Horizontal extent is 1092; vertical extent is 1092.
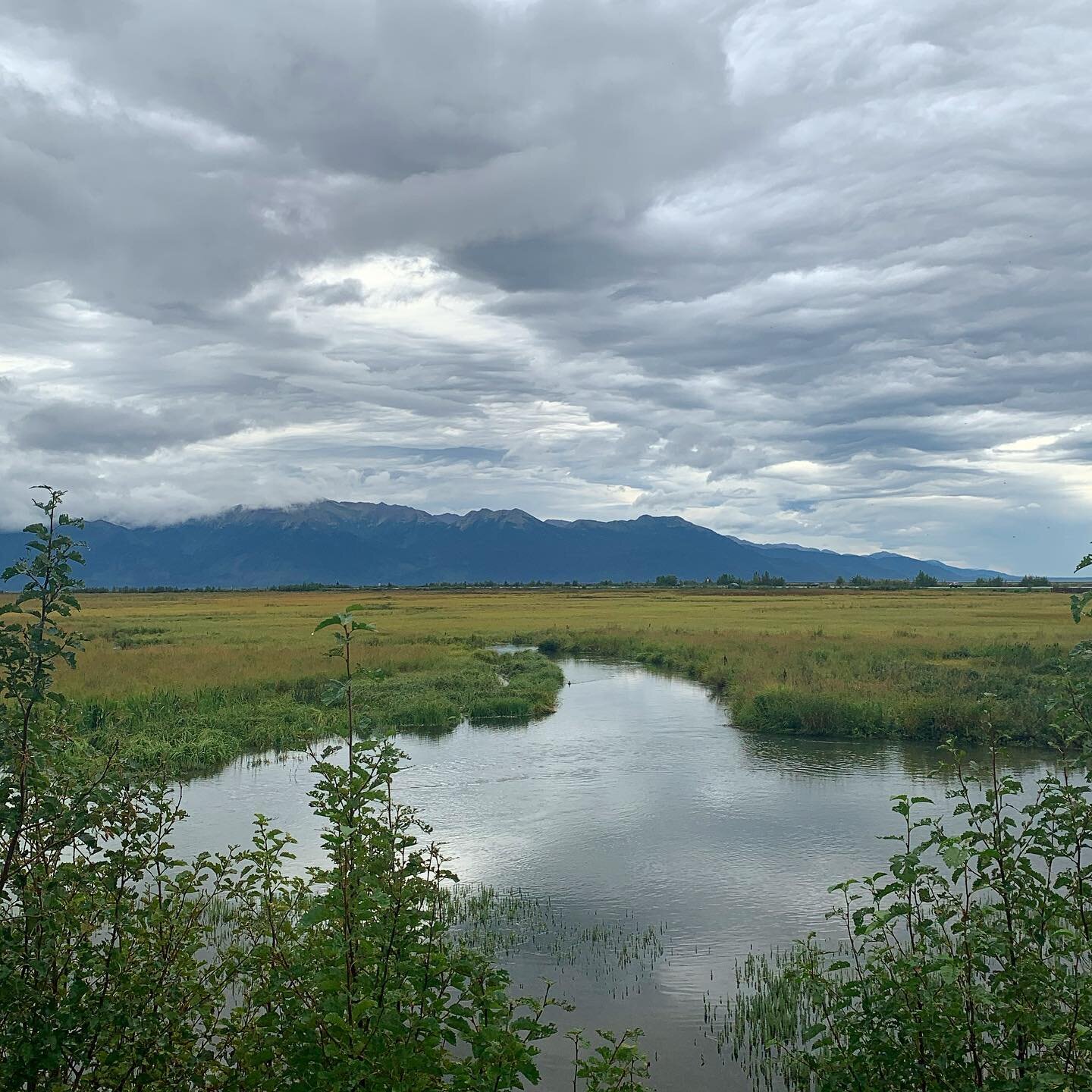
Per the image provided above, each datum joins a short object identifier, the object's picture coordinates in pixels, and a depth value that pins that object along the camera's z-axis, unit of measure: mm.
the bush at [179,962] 4180
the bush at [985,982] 4309
